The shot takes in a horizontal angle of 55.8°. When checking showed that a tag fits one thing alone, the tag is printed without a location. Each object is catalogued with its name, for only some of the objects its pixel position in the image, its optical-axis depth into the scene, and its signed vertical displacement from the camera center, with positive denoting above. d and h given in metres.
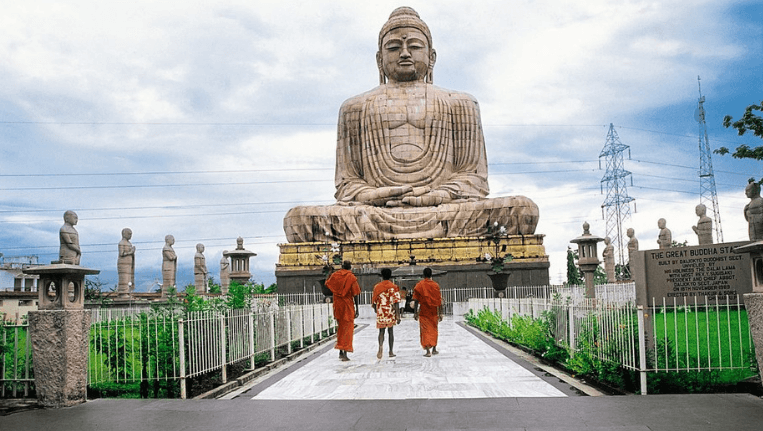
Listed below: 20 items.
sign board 6.84 -0.17
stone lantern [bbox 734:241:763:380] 5.63 -0.35
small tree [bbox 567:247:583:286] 33.78 -0.52
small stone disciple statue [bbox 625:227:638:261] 31.17 +0.77
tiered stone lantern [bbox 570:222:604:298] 17.50 +0.11
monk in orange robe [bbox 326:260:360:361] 9.45 -0.51
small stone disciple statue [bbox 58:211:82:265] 17.33 +0.95
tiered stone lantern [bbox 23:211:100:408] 6.16 -0.52
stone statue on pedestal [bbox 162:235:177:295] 27.12 +0.47
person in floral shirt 9.67 -0.50
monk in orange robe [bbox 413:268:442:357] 9.70 -0.60
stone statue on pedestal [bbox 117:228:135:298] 23.38 +0.44
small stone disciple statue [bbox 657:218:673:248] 26.20 +0.71
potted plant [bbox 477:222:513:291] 21.23 +0.10
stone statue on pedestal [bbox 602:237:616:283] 32.22 -0.11
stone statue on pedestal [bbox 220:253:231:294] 33.94 +0.08
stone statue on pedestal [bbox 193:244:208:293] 31.72 +0.25
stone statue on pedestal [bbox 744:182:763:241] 16.48 +0.98
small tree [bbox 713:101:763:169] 14.98 +2.65
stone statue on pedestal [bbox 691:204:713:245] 21.03 +0.79
